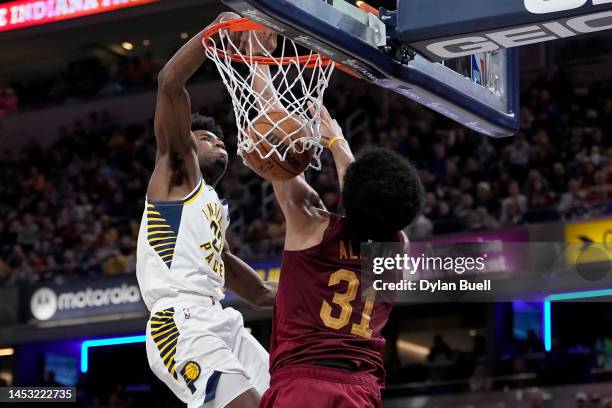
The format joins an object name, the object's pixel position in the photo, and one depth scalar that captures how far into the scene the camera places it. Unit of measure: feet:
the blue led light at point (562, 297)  36.06
